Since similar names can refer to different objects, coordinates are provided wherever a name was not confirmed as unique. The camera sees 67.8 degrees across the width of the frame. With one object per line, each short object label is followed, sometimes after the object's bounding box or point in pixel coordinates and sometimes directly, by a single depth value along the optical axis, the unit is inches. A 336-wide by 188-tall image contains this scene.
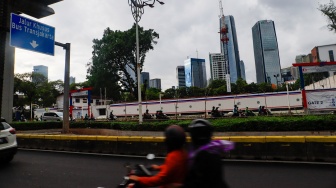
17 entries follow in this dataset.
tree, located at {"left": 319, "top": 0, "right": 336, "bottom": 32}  1119.5
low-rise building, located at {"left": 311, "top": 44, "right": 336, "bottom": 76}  2946.4
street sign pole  619.8
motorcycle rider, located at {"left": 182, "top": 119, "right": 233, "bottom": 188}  97.7
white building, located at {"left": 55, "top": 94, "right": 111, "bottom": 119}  1903.3
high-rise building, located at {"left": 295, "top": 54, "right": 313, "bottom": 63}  3852.1
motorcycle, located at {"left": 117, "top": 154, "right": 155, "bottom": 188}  126.2
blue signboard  474.0
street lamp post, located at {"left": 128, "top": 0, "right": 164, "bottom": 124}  730.2
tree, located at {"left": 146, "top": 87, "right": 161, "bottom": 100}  3284.9
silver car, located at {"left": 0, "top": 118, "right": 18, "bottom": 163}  298.8
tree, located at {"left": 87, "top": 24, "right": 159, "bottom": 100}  1817.2
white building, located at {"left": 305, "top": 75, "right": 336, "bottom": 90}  1407.2
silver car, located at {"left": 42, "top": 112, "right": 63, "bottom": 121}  1476.4
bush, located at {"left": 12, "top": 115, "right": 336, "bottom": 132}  490.3
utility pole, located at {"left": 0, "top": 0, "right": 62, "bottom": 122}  656.4
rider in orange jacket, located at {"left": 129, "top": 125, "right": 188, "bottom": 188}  113.3
